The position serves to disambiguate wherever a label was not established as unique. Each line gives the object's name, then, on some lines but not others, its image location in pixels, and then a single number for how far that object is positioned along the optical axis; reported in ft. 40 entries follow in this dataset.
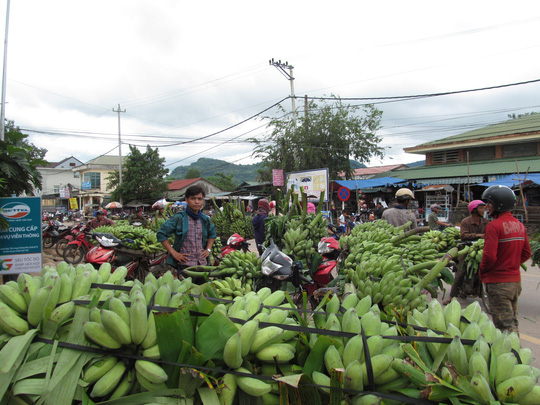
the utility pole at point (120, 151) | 106.22
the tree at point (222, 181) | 165.27
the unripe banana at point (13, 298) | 4.64
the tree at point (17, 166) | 15.08
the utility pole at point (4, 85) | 39.47
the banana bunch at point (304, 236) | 10.91
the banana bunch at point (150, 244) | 20.54
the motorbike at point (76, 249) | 31.65
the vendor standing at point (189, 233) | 12.37
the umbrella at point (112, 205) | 71.18
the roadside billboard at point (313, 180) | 48.83
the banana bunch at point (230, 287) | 8.08
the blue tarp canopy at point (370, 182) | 62.10
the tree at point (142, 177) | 105.19
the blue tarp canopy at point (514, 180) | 45.37
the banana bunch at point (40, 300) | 4.42
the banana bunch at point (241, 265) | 9.13
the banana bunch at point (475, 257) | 15.60
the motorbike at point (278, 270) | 9.07
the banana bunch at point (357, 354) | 3.88
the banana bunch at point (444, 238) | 16.92
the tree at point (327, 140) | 74.64
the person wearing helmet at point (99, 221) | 34.33
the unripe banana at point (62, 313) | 4.49
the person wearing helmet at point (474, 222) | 16.84
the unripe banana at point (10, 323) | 4.32
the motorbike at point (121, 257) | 18.95
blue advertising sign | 16.35
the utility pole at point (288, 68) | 71.56
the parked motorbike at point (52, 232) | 39.91
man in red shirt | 10.62
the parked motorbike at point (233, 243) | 17.92
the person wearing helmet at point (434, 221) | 26.37
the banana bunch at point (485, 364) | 3.67
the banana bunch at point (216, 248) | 23.20
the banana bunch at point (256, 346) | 3.91
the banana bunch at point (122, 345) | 3.97
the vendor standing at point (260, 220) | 22.04
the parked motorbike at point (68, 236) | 35.64
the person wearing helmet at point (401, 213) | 18.80
